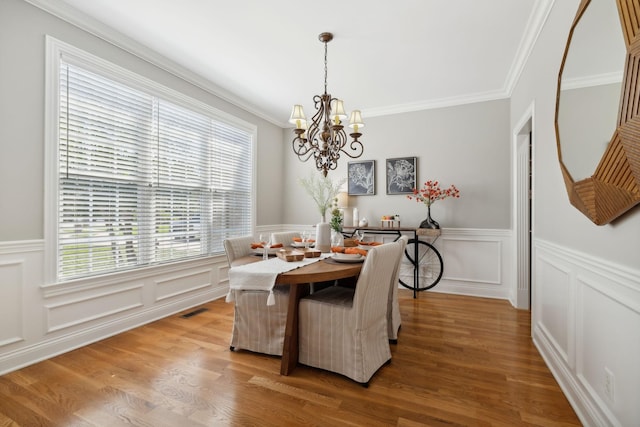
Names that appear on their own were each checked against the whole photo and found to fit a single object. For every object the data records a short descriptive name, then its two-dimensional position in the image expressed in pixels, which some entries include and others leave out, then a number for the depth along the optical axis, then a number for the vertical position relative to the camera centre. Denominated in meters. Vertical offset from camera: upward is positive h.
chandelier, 2.68 +0.79
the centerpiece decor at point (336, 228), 2.93 -0.14
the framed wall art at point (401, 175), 4.50 +0.60
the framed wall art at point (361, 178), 4.74 +0.58
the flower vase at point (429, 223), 4.16 -0.10
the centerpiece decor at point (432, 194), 4.16 +0.29
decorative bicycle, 4.26 -0.65
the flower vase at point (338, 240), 2.91 -0.23
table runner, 2.00 -0.40
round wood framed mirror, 1.14 +0.44
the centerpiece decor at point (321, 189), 4.92 +0.43
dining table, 1.97 -0.41
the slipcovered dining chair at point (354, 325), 2.01 -0.76
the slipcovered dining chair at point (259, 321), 2.39 -0.84
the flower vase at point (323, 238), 2.82 -0.21
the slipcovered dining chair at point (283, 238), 3.41 -0.25
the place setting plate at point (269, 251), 2.70 -0.32
